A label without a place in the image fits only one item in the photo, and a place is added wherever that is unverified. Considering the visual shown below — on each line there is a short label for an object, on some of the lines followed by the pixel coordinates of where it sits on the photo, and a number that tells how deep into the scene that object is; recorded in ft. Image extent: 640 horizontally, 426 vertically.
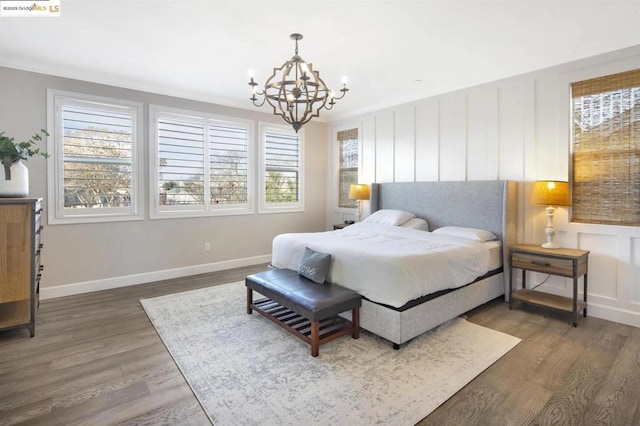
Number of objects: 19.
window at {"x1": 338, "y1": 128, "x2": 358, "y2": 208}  19.36
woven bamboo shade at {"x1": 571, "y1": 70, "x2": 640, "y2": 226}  10.14
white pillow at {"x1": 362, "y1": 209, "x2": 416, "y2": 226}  14.97
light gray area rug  6.19
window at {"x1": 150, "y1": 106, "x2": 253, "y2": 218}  15.11
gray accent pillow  9.69
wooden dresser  8.77
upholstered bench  8.21
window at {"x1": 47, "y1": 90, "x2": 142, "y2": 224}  12.68
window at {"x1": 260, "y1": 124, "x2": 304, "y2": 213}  18.53
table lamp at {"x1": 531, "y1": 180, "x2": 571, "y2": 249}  10.59
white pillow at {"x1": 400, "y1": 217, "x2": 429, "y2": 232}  14.60
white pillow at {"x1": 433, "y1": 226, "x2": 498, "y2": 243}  12.10
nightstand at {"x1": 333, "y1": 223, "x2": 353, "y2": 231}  18.11
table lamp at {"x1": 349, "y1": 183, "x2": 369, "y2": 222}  17.46
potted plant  8.91
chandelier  8.54
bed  8.55
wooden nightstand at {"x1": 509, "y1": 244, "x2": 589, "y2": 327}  10.02
